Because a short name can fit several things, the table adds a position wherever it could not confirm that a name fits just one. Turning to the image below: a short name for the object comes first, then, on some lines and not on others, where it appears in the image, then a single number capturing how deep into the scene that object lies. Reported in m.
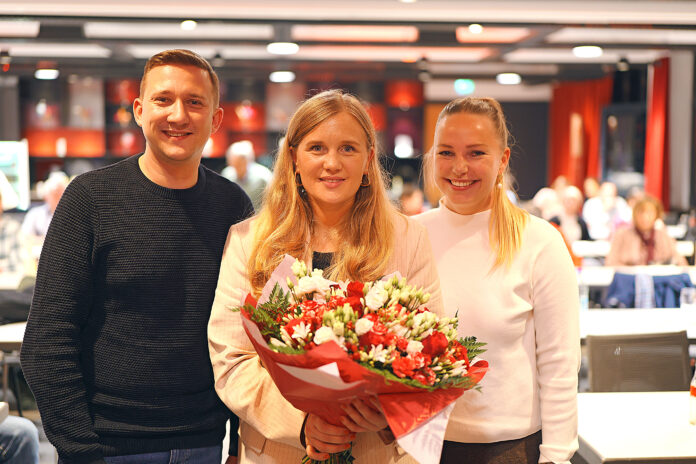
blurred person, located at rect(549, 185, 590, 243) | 9.27
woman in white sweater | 2.05
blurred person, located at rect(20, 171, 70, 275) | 8.43
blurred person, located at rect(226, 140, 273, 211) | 7.81
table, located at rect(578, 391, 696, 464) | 2.31
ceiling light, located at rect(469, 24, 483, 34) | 7.92
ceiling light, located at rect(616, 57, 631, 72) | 10.41
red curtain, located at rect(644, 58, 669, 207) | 12.05
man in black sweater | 1.80
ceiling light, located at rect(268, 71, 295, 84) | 10.58
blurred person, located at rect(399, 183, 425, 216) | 8.09
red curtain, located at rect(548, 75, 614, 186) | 14.55
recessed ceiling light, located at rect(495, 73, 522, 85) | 12.35
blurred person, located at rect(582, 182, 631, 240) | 10.66
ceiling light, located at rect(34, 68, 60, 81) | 11.15
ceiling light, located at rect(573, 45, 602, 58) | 8.96
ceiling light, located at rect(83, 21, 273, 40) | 9.30
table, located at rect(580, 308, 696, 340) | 4.30
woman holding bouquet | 1.77
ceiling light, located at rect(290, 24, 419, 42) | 9.55
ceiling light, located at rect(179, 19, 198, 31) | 7.69
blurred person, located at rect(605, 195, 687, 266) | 6.82
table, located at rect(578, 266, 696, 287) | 6.05
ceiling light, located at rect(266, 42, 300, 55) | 8.29
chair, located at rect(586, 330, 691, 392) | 3.30
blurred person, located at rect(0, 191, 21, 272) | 7.13
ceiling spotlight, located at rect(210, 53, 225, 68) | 10.54
